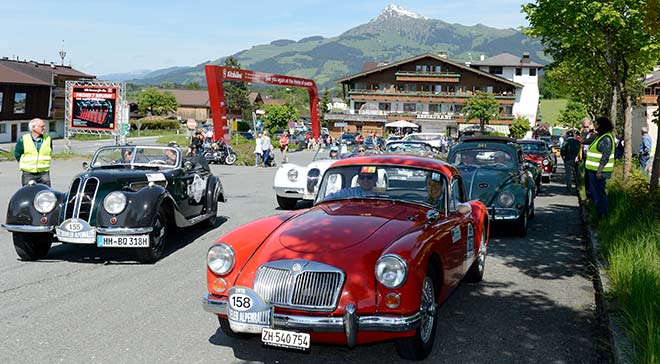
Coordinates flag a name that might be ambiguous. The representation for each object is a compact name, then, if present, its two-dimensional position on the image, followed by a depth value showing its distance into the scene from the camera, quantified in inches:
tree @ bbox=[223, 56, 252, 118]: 4886.8
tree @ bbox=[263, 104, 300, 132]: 3400.8
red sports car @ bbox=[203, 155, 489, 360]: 177.9
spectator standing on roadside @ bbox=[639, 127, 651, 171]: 758.5
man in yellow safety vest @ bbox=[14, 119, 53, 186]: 424.5
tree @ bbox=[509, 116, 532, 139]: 2878.0
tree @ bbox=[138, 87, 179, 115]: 4623.5
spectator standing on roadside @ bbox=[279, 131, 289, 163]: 1281.9
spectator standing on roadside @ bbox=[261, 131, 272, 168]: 1131.3
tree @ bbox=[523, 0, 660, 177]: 607.5
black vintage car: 312.8
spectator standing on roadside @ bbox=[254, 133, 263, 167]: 1148.4
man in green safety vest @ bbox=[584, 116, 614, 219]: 411.2
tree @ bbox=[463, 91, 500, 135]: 2861.7
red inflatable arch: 1189.7
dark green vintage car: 407.8
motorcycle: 1179.8
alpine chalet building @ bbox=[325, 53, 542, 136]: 3097.9
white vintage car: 527.2
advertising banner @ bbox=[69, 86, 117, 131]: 1247.5
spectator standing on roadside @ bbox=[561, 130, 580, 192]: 698.2
